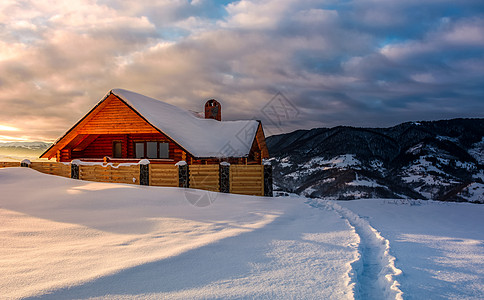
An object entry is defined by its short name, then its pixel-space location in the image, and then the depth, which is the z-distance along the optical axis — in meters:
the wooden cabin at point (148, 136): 15.54
